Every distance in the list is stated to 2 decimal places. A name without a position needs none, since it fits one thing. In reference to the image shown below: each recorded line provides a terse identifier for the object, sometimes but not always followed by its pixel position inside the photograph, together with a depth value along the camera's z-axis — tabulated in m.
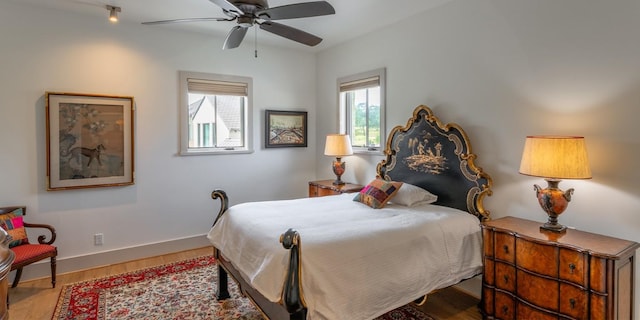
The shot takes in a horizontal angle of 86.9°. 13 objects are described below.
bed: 1.93
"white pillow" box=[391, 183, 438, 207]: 3.19
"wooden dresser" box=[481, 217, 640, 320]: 1.91
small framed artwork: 4.93
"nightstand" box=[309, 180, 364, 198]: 4.17
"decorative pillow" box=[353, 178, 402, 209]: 3.16
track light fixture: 3.30
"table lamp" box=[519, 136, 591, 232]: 2.16
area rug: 2.74
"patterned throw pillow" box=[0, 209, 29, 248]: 3.14
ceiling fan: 2.38
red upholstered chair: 3.06
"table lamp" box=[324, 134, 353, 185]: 4.36
